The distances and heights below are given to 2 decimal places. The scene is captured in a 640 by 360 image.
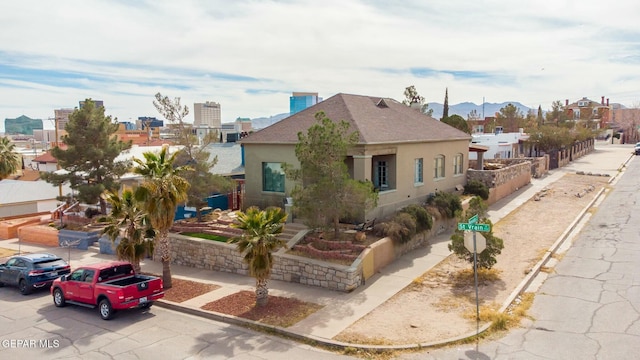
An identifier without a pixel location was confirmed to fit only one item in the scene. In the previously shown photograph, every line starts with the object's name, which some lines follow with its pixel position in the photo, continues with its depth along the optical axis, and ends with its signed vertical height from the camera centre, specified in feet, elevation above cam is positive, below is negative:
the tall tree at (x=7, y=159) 144.36 -5.29
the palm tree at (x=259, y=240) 48.39 -10.34
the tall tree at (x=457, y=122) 135.95 +4.67
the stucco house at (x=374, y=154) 74.02 -2.45
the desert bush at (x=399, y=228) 64.64 -12.38
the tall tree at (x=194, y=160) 74.28 -3.12
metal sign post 43.36 -9.58
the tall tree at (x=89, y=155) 92.27 -2.53
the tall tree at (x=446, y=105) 179.89 +12.82
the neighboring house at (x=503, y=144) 164.25 -2.28
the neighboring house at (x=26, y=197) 115.55 -13.96
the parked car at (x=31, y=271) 60.95 -16.99
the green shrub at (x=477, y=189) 94.73 -10.23
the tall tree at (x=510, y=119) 278.87 +11.10
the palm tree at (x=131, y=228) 57.00 -10.64
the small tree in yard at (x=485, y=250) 54.90 -13.05
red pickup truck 48.98 -15.81
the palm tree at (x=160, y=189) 55.11 -5.69
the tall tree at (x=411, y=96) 151.74 +13.78
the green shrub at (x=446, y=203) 80.58 -11.17
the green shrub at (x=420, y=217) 70.49 -11.75
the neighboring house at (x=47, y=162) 149.62 -6.58
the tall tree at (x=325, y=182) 57.52 -5.13
